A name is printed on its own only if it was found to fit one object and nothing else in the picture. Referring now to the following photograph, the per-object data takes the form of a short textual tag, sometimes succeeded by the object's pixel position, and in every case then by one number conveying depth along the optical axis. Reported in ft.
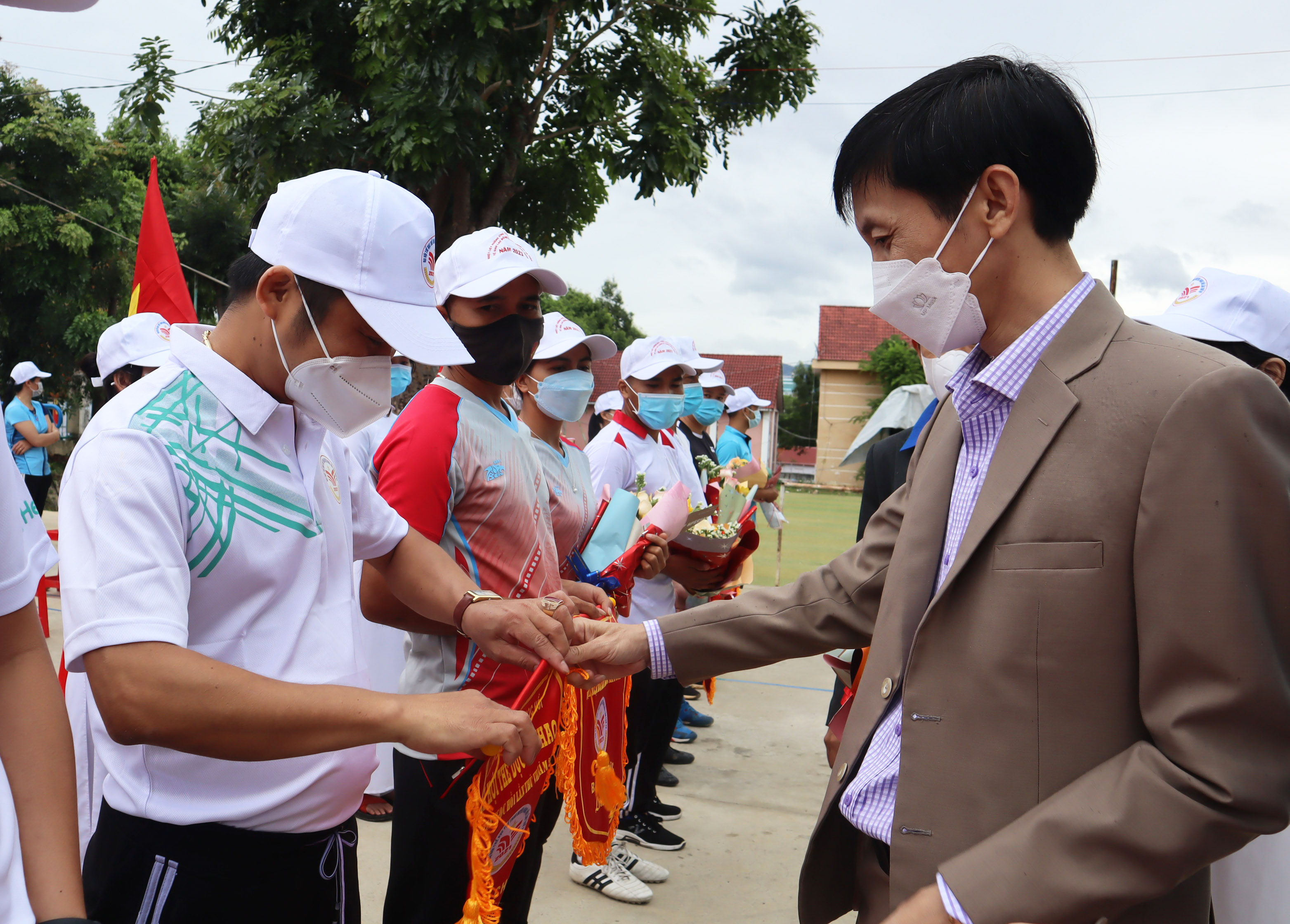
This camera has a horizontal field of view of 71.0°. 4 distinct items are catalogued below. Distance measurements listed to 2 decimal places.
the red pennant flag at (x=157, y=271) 15.49
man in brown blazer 3.76
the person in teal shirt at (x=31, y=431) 29.81
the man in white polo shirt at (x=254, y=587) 4.52
